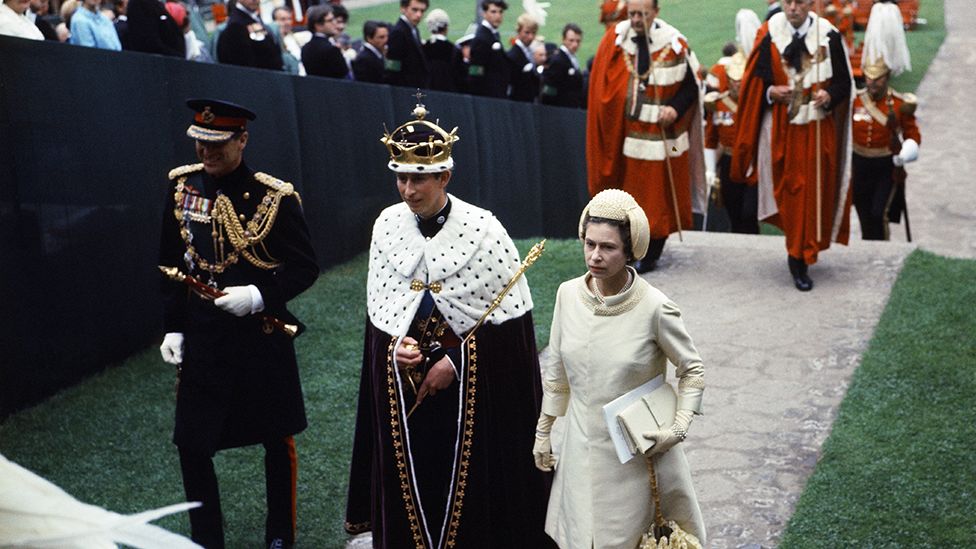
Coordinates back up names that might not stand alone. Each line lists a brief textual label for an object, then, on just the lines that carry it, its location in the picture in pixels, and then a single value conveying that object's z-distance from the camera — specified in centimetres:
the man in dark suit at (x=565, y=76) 1620
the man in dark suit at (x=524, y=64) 1588
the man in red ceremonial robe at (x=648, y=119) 973
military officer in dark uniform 552
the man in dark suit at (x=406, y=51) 1304
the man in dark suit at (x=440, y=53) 1430
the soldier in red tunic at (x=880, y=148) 1299
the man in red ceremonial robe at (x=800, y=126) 960
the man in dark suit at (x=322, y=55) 1197
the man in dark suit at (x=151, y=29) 1041
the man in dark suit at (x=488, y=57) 1470
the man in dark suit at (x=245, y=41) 1092
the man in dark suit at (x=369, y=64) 1281
